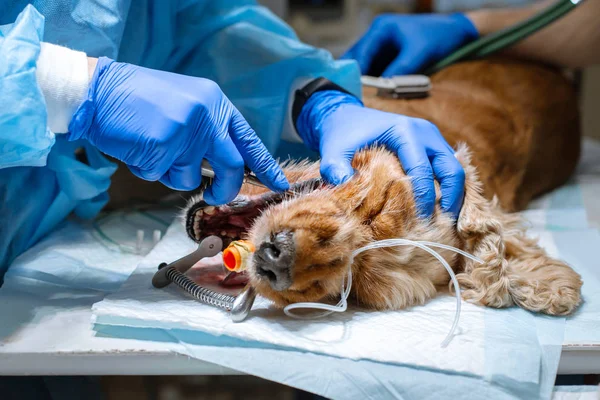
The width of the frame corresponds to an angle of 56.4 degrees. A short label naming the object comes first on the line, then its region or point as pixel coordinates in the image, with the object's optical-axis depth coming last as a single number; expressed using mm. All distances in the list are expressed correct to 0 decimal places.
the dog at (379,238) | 888
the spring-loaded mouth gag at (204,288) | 917
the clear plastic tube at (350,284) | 918
